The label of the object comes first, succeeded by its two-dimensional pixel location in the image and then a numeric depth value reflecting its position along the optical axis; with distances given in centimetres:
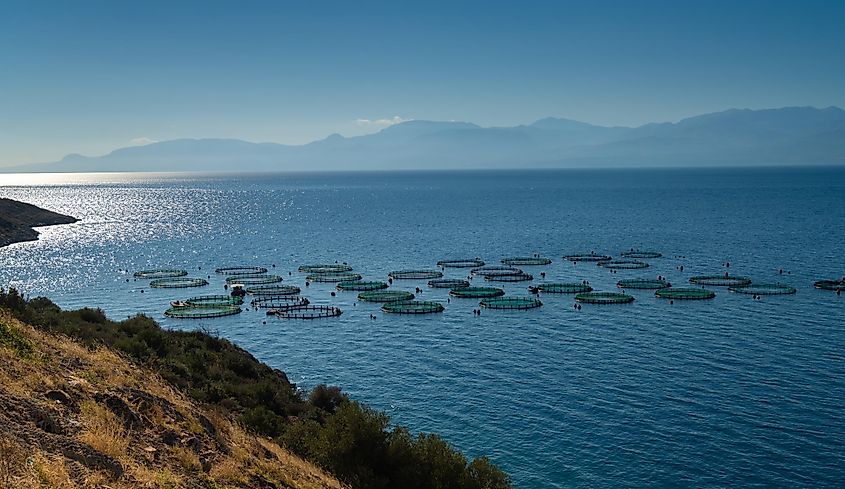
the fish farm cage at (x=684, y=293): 10856
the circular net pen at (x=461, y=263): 14662
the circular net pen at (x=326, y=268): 13980
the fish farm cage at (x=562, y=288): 11569
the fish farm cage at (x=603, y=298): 10694
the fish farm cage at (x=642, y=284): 11831
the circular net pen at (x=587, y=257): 15050
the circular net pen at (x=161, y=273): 13675
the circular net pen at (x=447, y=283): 12288
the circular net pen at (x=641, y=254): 15312
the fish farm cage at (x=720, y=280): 11850
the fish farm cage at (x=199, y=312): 10100
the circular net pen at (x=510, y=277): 12888
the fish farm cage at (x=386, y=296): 11188
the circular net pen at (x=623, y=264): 13938
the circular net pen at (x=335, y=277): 12975
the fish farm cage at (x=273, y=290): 11812
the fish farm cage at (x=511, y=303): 10571
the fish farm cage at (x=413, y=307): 10416
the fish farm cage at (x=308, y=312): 10300
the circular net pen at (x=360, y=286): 12131
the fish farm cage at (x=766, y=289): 11044
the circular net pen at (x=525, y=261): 14688
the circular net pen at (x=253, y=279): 12885
